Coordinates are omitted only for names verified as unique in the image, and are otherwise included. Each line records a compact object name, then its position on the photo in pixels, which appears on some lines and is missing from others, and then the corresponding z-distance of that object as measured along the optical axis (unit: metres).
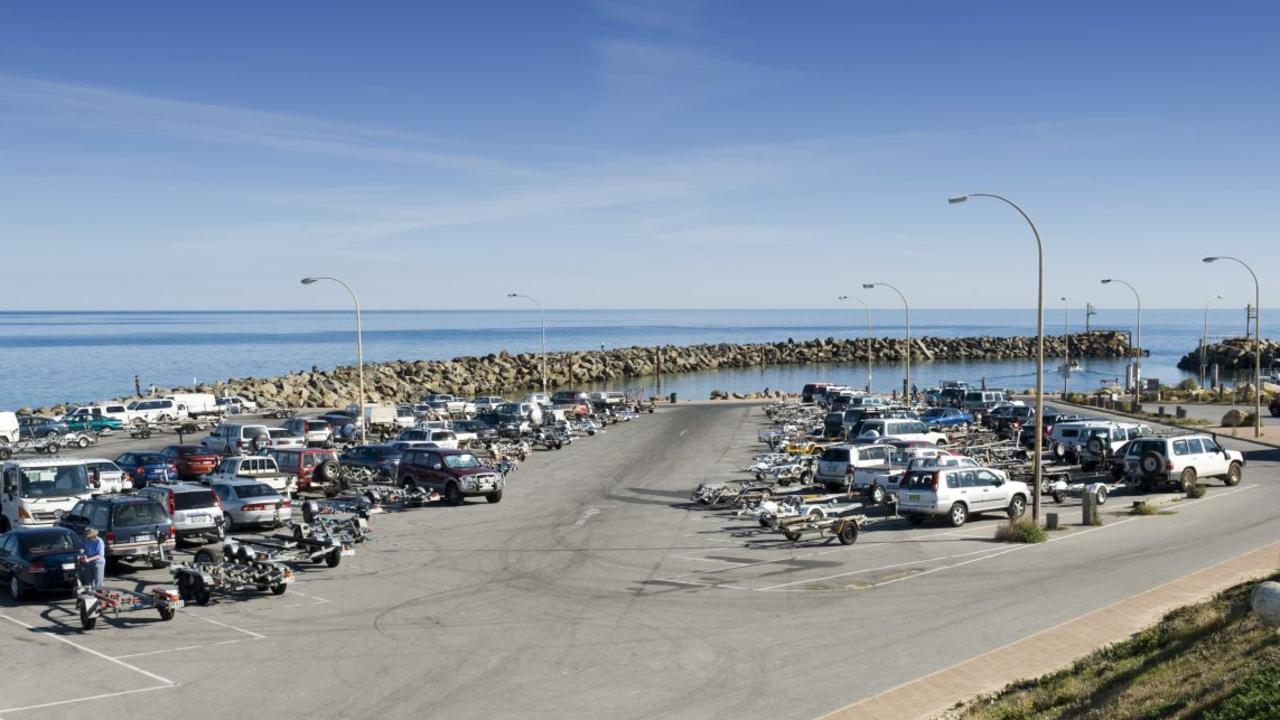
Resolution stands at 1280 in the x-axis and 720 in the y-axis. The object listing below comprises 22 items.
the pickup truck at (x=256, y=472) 34.66
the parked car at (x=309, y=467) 38.12
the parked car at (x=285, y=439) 46.57
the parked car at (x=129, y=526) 24.48
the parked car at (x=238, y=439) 46.41
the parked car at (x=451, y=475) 34.97
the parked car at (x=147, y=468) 38.16
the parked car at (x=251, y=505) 29.98
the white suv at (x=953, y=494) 29.42
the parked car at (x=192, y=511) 27.58
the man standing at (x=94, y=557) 21.45
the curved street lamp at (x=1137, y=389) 65.78
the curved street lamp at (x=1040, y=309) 27.22
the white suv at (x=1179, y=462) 34.72
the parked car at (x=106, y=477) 34.84
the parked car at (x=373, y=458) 39.69
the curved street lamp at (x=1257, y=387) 50.36
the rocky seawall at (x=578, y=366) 93.00
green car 61.72
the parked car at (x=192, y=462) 41.88
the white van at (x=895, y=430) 44.59
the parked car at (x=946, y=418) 56.03
